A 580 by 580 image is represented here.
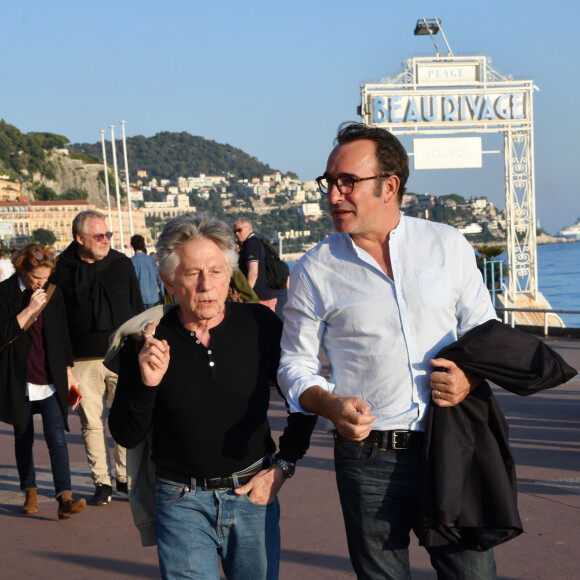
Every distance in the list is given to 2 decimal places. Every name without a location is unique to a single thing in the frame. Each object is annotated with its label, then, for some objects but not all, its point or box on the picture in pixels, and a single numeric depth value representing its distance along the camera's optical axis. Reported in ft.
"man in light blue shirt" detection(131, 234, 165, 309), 42.96
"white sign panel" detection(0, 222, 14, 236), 158.51
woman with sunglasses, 18.29
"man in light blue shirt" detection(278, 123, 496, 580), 8.46
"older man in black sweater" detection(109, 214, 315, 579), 8.73
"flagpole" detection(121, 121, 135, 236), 199.04
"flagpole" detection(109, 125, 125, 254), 204.03
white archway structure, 83.30
